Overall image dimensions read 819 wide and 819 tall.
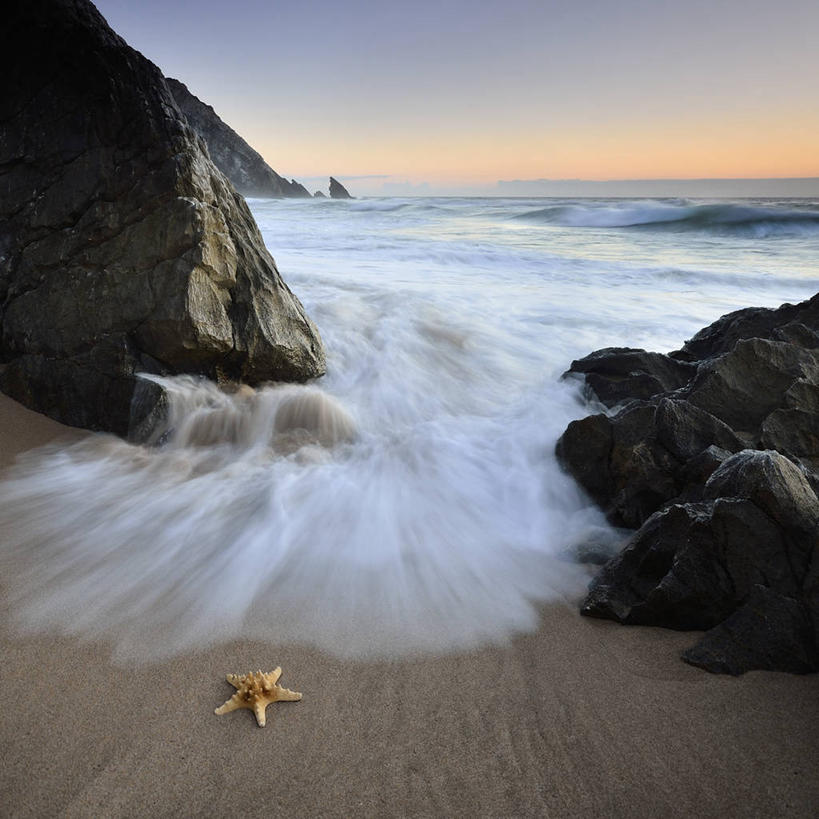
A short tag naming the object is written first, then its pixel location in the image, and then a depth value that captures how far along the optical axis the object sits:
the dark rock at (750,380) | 3.89
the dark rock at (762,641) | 2.32
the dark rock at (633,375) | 5.03
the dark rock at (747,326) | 5.20
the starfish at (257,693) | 2.14
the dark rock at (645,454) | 3.42
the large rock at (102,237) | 4.32
